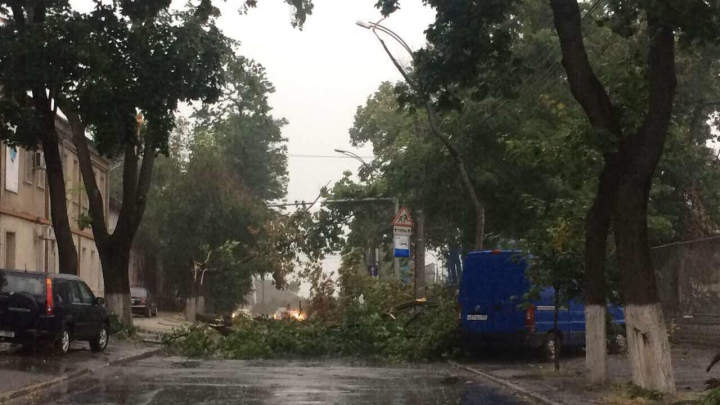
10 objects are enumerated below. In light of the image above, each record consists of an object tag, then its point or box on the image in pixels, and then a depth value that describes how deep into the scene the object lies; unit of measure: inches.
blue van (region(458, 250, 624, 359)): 875.4
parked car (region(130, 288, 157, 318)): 2047.2
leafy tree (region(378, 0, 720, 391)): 526.9
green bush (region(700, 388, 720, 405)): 351.7
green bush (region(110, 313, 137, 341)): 1119.6
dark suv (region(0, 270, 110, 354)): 805.9
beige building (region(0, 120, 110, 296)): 1253.7
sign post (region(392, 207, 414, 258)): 1203.9
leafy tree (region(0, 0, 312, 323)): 883.4
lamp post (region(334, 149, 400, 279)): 1433.3
